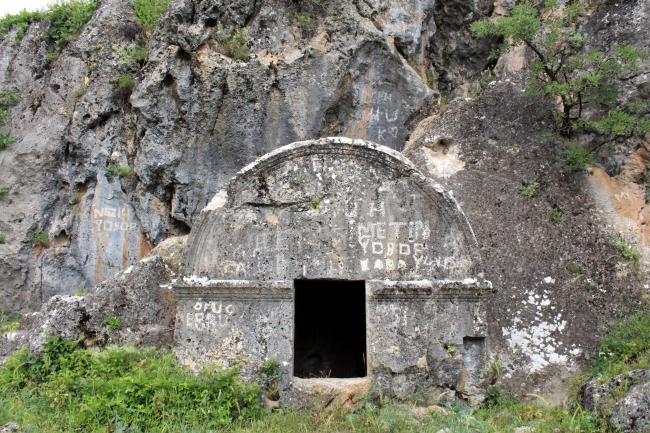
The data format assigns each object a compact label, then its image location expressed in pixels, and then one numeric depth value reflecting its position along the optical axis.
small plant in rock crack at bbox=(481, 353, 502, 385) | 5.64
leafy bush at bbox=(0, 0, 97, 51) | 9.03
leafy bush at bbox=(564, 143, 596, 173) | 6.85
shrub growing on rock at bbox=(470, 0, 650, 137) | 6.50
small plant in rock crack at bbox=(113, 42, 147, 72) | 8.41
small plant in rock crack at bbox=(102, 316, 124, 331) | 5.74
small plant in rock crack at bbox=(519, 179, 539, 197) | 6.95
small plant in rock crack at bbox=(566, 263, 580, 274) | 6.46
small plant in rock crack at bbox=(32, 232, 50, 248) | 8.12
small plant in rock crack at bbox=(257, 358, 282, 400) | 5.36
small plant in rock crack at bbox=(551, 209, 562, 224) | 6.76
